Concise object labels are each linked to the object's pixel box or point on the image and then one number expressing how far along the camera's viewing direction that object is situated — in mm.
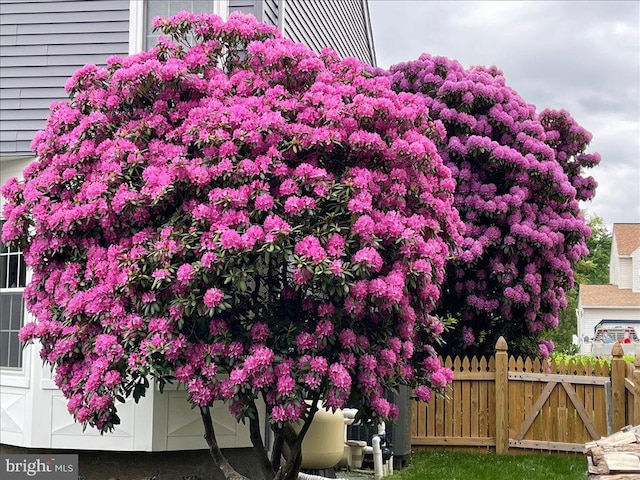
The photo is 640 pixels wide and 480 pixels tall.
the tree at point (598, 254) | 46709
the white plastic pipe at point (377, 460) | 9015
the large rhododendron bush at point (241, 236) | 6047
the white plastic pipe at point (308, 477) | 8070
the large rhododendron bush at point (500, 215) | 11719
